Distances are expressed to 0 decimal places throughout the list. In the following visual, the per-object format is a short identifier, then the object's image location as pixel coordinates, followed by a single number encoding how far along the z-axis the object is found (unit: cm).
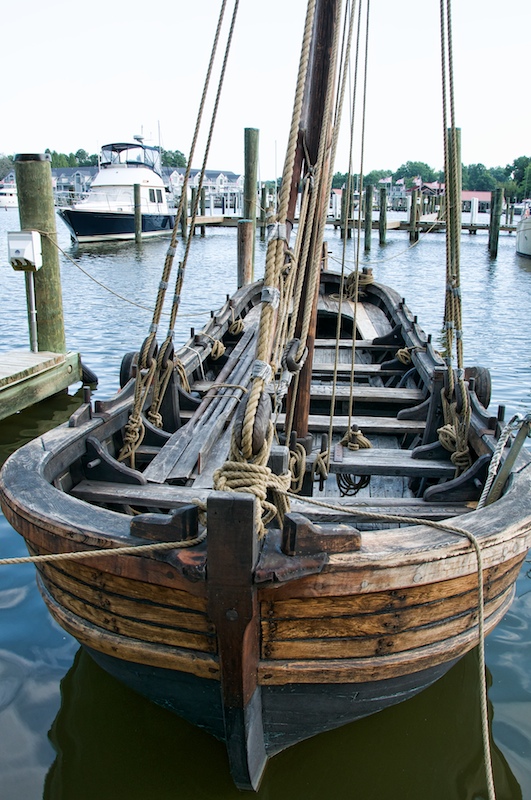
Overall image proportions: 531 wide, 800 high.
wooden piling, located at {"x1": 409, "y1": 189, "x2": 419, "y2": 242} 3113
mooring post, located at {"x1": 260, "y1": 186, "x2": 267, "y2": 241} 3238
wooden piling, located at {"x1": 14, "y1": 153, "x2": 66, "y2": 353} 710
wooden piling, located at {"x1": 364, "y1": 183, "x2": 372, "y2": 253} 2660
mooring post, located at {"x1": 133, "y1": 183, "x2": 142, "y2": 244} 2833
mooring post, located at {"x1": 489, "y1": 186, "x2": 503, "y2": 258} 2474
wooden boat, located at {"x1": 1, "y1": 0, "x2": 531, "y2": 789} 213
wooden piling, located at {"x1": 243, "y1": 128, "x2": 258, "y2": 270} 1309
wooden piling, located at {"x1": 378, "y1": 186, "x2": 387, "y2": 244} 2868
